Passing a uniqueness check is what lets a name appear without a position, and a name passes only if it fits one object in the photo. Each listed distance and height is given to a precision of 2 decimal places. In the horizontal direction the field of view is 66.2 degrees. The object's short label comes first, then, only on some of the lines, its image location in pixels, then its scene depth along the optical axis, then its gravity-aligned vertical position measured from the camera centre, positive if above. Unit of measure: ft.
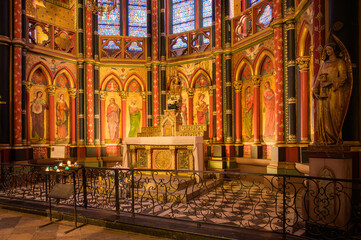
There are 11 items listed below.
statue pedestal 15.15 -3.82
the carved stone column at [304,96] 29.30 +2.81
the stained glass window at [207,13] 48.26 +19.36
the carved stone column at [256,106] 39.27 +2.36
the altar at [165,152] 33.53 -3.71
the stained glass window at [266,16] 36.86 +14.42
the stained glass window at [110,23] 50.47 +18.43
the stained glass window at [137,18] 51.52 +19.76
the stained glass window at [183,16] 49.88 +19.61
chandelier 34.58 +14.85
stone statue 15.89 +1.67
